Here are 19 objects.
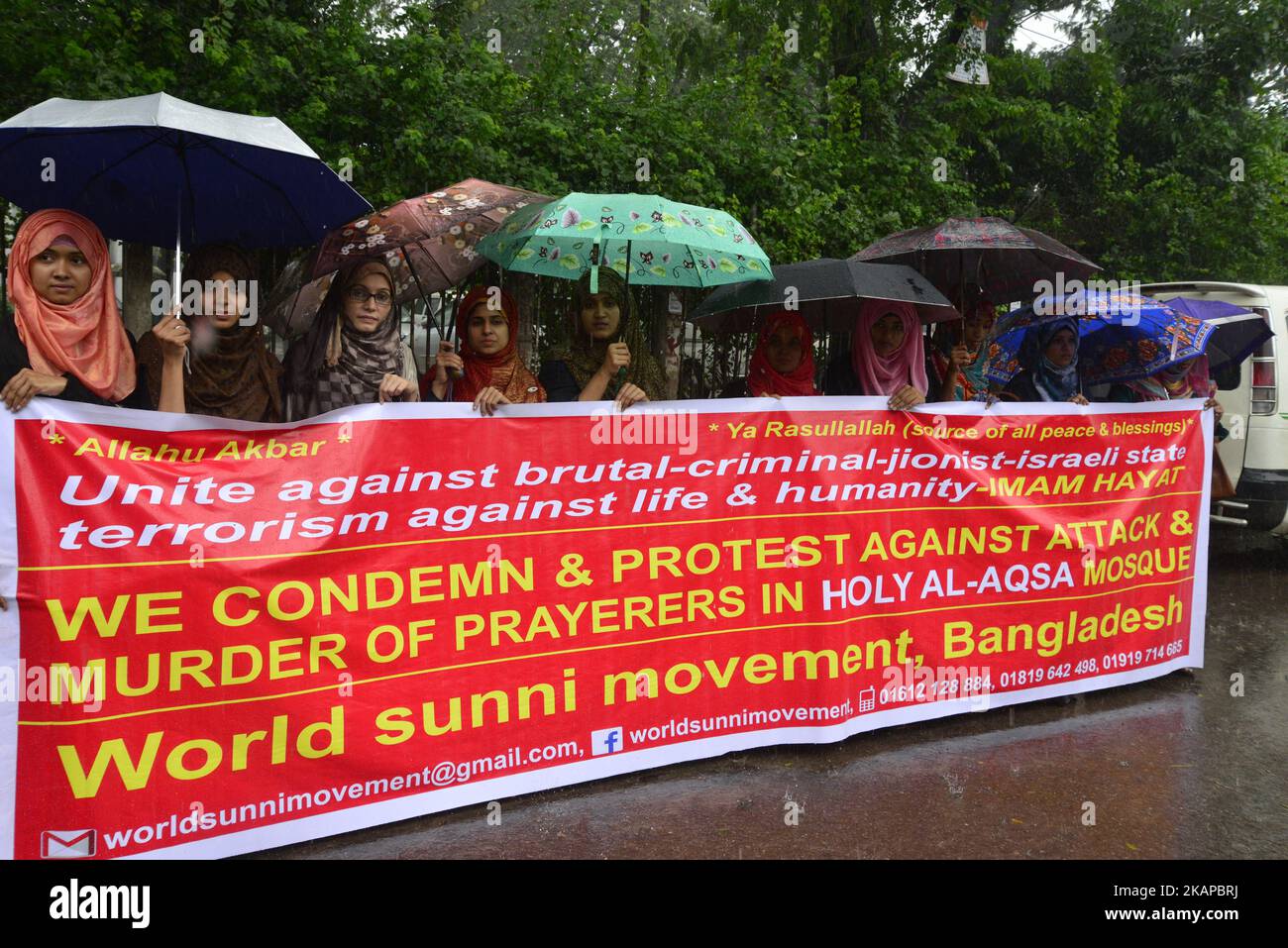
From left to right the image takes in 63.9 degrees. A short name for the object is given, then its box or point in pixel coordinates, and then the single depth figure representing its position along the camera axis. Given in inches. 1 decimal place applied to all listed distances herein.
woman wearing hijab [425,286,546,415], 172.6
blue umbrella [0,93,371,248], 137.0
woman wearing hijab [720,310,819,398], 197.0
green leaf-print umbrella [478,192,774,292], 161.5
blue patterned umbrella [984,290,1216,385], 236.4
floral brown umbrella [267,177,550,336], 171.2
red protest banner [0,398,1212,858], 119.9
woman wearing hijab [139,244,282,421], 147.4
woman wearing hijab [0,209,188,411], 125.6
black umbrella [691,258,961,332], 189.6
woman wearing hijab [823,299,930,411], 204.8
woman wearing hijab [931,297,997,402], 229.6
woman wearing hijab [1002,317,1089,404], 234.2
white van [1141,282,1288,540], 307.1
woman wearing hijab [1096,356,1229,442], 255.4
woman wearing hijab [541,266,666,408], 188.1
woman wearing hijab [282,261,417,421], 162.1
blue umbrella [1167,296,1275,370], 286.4
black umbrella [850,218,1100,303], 228.7
